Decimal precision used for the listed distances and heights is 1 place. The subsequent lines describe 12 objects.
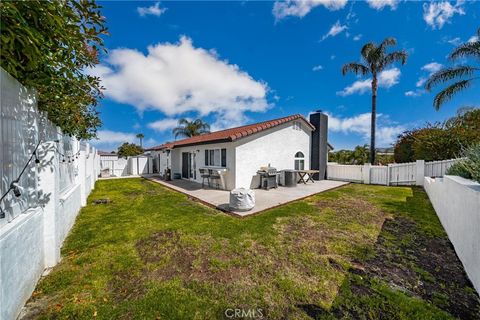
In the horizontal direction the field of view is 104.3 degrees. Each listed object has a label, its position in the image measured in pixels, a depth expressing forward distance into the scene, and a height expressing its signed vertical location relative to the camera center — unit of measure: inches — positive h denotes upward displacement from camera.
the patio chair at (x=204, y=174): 452.4 -42.2
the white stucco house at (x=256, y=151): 404.0 +16.3
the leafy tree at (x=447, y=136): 472.1 +59.1
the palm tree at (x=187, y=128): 1095.6 +170.3
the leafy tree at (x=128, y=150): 1381.6 +53.1
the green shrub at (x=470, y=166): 175.5 -8.4
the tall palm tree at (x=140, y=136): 2116.9 +236.4
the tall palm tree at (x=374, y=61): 619.8 +330.7
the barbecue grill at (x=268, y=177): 418.9 -45.0
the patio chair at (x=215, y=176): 429.3 -43.9
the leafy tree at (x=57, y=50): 83.3 +57.8
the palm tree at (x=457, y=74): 415.2 +196.7
